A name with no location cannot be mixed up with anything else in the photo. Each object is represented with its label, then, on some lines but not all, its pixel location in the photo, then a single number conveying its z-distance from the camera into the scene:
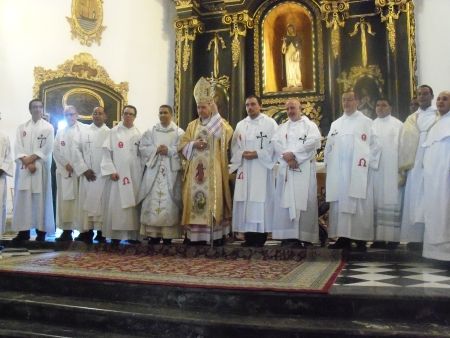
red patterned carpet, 4.02
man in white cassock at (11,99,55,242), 7.11
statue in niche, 10.50
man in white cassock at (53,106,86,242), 7.16
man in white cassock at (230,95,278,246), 6.18
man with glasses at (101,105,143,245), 6.66
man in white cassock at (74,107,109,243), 6.85
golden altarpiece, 9.62
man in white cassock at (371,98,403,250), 6.04
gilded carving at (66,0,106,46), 10.91
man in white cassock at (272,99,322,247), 5.97
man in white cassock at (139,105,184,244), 6.43
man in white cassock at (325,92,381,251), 5.91
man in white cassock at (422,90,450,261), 4.86
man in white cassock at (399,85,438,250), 5.67
